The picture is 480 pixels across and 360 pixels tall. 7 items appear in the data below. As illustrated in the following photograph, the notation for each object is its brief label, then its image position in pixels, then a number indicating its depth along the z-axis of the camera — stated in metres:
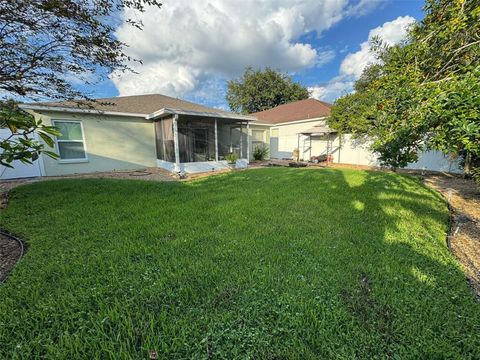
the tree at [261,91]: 27.97
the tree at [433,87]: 1.87
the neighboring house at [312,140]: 10.53
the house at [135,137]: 8.95
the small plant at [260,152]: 15.23
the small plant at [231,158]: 11.31
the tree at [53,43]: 3.67
